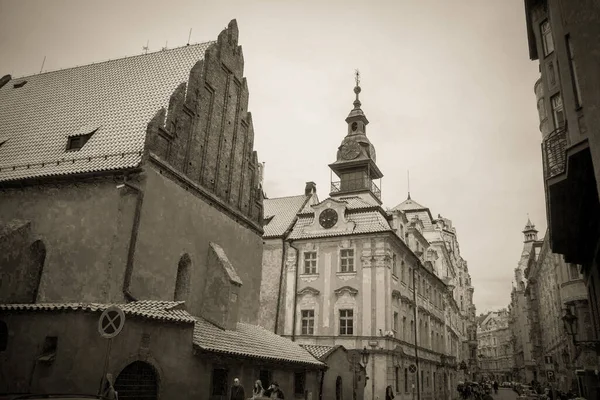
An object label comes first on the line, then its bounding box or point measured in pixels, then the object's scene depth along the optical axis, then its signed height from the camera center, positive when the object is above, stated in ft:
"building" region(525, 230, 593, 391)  89.10 +16.83
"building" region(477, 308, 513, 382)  432.25 +20.82
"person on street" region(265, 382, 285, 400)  49.37 -3.61
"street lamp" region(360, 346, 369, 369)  79.92 +0.78
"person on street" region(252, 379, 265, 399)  47.55 -3.48
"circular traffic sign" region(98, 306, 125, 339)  29.27 +1.80
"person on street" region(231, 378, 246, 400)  43.60 -3.25
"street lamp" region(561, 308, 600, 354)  58.29 +6.02
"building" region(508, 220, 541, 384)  268.21 +31.74
